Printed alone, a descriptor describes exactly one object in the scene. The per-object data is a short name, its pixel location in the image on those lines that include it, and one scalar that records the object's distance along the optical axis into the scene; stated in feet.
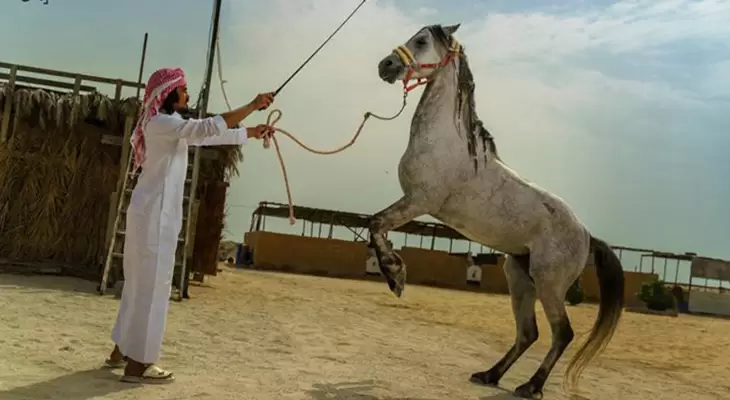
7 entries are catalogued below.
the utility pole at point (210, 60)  29.45
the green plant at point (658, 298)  70.03
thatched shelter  35.37
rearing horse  15.01
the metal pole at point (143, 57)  38.19
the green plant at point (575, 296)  67.21
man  13.08
